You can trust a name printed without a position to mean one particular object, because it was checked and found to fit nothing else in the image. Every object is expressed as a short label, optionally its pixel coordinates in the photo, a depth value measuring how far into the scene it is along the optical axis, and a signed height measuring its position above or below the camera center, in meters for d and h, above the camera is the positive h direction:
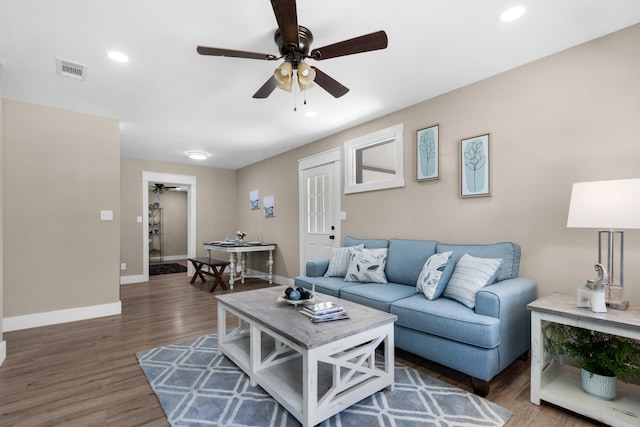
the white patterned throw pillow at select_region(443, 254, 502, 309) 2.20 -0.48
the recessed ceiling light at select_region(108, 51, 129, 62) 2.36 +1.25
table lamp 1.63 +0.03
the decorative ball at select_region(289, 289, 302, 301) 2.21 -0.60
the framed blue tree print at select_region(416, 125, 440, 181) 3.14 +0.65
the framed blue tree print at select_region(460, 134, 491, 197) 2.76 +0.44
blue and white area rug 1.70 -1.16
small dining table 5.23 -0.61
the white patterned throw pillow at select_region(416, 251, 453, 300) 2.40 -0.50
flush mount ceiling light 5.43 +1.09
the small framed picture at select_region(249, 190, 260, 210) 6.31 +0.32
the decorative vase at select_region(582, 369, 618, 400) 1.75 -1.00
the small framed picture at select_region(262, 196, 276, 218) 5.80 +0.17
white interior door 4.38 +0.14
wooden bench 4.98 -0.94
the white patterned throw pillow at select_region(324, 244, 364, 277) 3.44 -0.55
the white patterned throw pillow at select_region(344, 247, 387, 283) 3.10 -0.54
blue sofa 1.92 -0.72
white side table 1.59 -1.00
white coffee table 1.62 -0.91
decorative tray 2.19 -0.63
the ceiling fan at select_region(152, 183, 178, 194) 8.50 +0.77
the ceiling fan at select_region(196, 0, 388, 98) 1.64 +1.02
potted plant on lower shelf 1.70 -0.83
